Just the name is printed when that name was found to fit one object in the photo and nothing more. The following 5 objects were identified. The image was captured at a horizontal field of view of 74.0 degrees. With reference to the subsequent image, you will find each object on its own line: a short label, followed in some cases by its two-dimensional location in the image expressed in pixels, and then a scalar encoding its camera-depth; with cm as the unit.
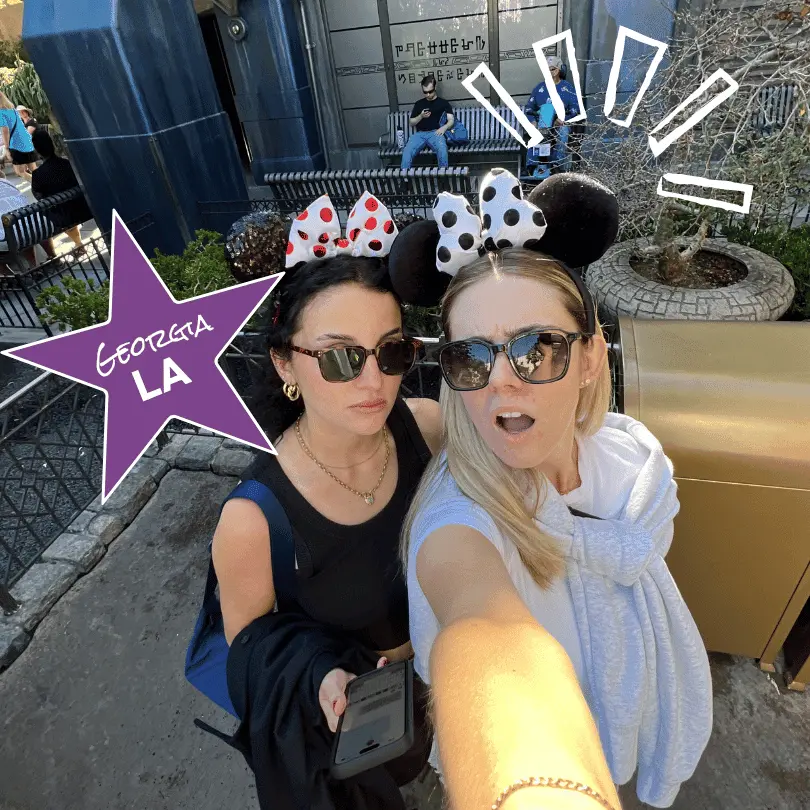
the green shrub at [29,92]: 1716
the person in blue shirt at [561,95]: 803
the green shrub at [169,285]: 447
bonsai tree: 370
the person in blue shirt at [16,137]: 910
